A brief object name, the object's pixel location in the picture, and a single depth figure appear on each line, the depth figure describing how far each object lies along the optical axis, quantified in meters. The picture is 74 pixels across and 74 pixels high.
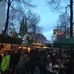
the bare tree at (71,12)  10.55
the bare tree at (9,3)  11.70
